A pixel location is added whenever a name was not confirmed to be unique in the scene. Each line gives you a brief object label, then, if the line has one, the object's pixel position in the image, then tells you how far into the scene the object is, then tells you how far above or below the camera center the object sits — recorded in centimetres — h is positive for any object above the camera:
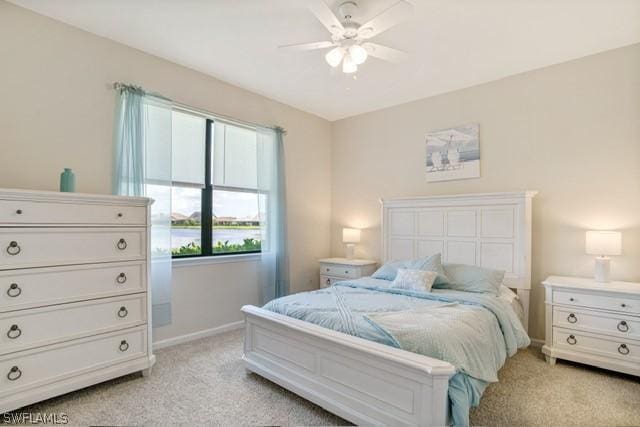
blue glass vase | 233 +22
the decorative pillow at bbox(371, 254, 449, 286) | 313 -55
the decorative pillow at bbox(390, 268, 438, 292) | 294 -61
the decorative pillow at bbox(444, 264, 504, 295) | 292 -60
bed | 174 -78
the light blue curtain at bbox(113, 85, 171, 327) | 289 +44
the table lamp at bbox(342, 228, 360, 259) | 447 -32
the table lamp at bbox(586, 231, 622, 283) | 272 -28
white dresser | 200 -53
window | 340 +27
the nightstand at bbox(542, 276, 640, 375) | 255 -89
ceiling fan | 206 +121
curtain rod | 290 +106
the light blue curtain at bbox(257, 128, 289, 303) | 398 -2
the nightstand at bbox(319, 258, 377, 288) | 421 -73
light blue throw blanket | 181 -71
